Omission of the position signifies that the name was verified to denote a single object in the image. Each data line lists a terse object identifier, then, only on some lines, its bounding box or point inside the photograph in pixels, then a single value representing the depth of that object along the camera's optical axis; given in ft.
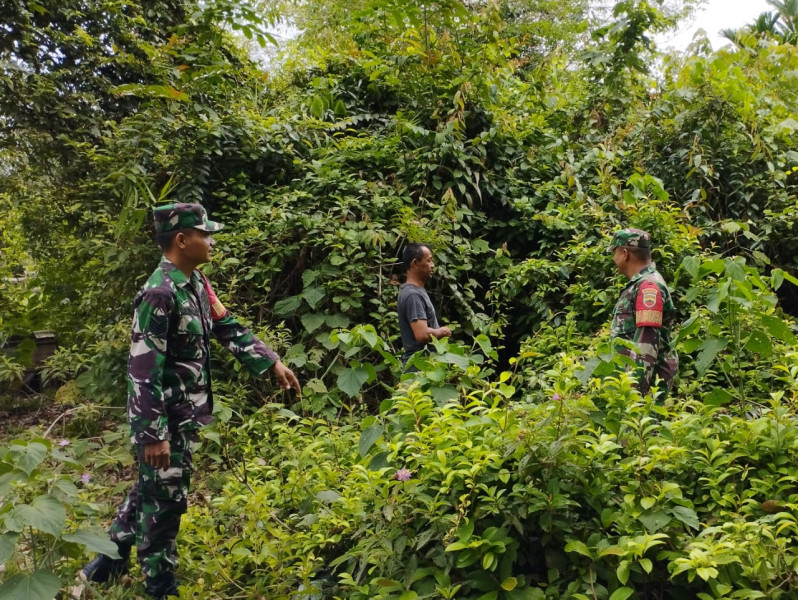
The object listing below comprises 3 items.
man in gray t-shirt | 12.55
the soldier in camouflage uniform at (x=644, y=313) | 11.38
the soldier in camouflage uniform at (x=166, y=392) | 8.30
